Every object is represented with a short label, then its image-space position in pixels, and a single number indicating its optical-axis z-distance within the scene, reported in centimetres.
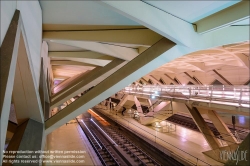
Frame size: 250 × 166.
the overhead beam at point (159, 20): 256
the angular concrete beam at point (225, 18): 282
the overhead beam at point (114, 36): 452
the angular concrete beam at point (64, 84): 1127
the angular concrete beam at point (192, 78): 2855
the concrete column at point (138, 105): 1725
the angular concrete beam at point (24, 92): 283
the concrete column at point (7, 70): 159
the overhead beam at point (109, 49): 581
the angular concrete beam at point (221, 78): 2250
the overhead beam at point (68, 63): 1166
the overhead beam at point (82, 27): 453
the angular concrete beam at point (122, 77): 388
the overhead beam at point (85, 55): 828
